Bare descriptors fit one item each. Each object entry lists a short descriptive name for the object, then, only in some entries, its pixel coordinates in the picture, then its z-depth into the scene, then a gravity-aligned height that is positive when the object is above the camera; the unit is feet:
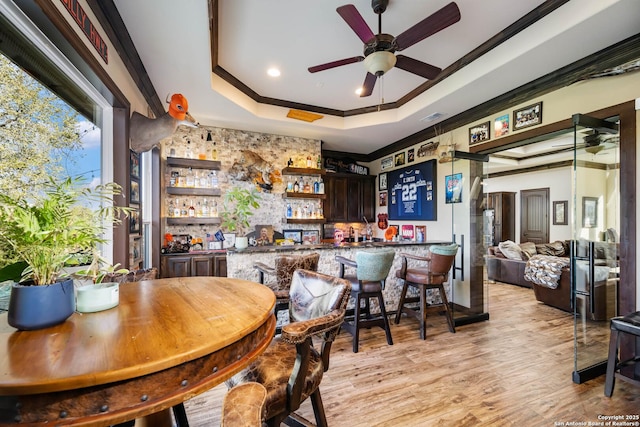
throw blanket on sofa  13.76 -2.94
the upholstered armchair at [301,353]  4.15 -2.49
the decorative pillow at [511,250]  18.22 -2.44
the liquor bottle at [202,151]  15.64 +3.63
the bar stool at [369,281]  9.25 -2.34
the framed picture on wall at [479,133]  12.42 +3.79
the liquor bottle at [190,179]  15.60 +1.99
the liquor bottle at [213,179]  16.06 +2.04
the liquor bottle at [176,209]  15.34 +0.27
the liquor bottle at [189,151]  15.50 +3.55
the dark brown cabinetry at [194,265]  13.84 -2.65
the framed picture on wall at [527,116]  10.50 +3.87
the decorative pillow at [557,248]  19.57 -2.43
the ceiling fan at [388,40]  6.59 +4.67
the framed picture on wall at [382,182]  20.49 +2.47
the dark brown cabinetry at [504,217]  26.27 -0.32
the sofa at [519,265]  14.34 -3.45
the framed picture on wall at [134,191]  9.44 +0.80
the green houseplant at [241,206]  9.87 +0.29
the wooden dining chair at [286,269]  8.64 -1.74
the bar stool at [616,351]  6.76 -3.55
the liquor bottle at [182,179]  15.35 +1.95
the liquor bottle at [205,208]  15.97 +0.34
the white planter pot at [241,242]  9.87 -1.02
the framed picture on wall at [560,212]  22.53 +0.18
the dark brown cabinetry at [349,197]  20.43 +1.27
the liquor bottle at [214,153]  15.92 +3.54
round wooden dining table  2.04 -1.26
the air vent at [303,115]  14.44 +5.27
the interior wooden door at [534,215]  24.00 -0.08
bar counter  9.80 -1.61
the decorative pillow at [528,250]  18.17 -2.50
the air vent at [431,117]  13.53 +4.92
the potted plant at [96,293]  3.51 -1.04
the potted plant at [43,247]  2.90 -0.38
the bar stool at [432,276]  10.27 -2.38
